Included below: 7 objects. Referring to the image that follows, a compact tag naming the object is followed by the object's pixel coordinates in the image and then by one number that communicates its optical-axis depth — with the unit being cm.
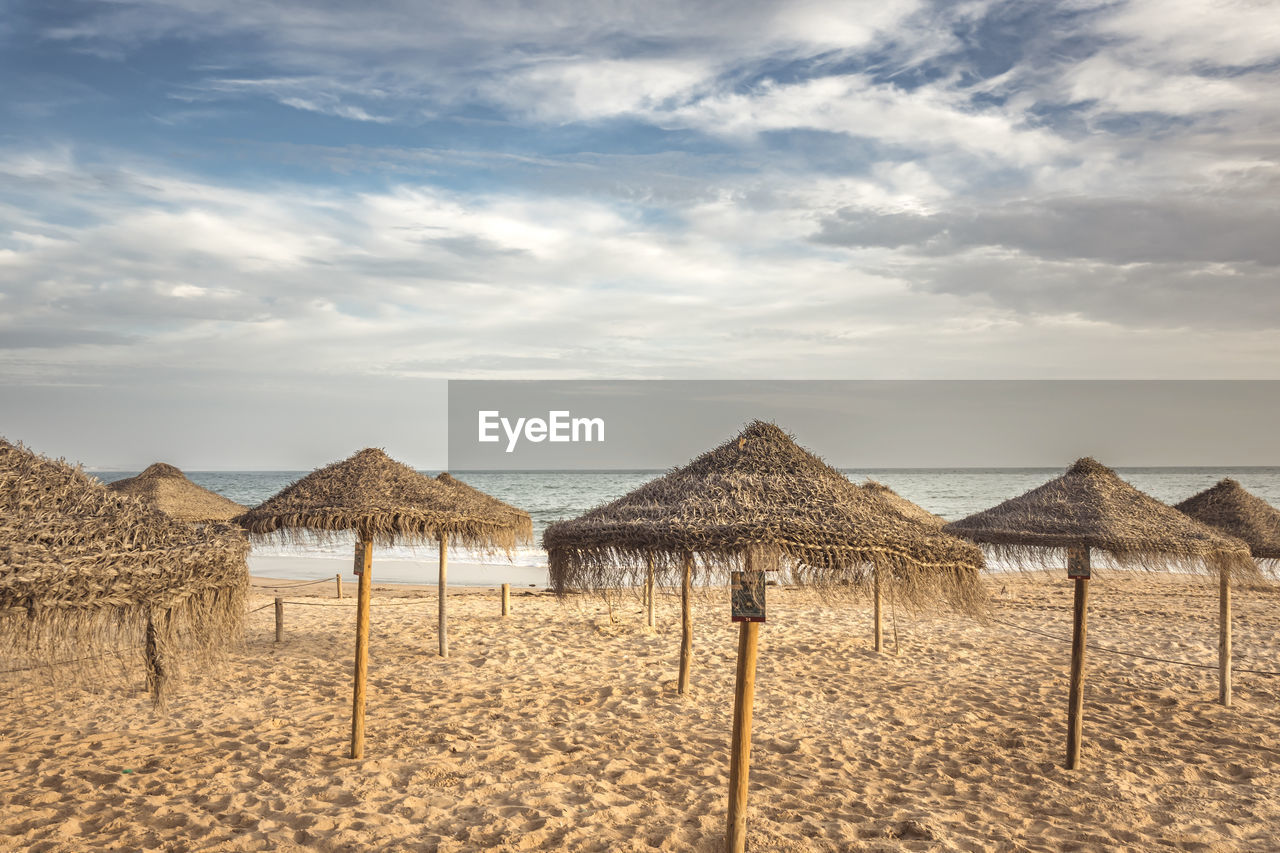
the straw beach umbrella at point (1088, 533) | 671
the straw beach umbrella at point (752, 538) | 461
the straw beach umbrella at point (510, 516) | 966
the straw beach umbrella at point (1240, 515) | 818
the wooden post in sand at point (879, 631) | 1084
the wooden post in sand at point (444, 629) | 1035
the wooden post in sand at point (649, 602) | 1127
